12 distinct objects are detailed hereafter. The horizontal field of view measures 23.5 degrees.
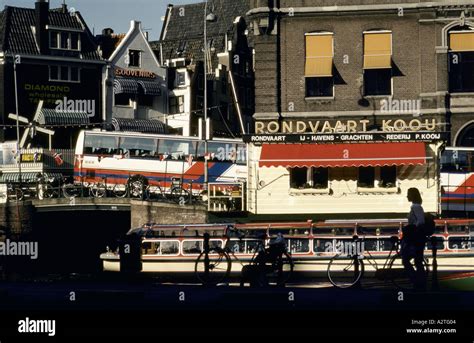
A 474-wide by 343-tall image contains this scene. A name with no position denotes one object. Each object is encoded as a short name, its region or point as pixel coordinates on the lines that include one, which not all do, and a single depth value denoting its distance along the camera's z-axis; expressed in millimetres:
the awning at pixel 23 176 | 61031
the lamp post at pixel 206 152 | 53738
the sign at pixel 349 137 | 45062
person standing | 29234
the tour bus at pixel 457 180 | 51062
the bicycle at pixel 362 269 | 30234
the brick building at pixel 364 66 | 52188
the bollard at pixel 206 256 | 30531
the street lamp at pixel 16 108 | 61156
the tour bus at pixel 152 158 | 58844
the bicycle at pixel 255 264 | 30734
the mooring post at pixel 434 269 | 28825
